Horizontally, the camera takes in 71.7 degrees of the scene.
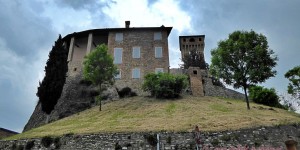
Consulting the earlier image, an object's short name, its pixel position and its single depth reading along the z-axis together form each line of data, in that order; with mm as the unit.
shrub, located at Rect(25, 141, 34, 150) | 14073
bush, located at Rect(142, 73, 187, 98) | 22480
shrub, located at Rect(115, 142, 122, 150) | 13009
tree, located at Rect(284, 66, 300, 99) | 21054
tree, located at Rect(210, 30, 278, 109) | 20230
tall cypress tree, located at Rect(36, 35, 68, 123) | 22099
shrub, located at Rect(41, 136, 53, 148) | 13876
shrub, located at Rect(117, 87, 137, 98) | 24510
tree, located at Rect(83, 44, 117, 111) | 21818
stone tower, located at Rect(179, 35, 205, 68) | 36332
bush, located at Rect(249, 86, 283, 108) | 24831
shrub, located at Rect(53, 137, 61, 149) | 13691
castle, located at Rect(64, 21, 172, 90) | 26378
